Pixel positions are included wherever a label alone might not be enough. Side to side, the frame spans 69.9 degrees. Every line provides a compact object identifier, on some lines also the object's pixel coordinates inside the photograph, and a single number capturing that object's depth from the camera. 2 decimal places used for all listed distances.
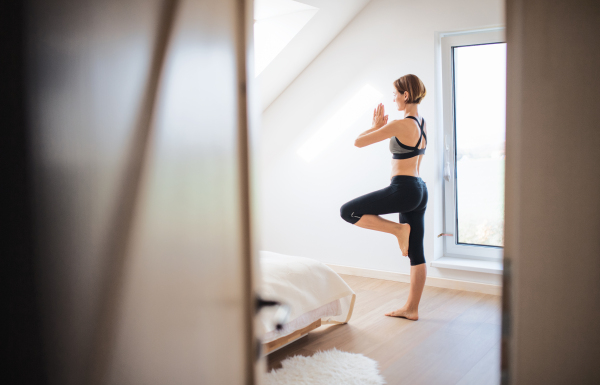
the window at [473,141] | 3.34
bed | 2.12
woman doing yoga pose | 2.73
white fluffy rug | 1.91
